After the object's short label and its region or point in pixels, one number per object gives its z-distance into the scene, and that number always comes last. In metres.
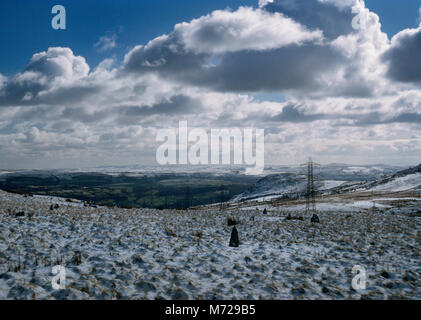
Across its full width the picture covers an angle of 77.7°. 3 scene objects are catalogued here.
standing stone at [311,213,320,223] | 22.86
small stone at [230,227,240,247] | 14.26
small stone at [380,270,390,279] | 10.24
